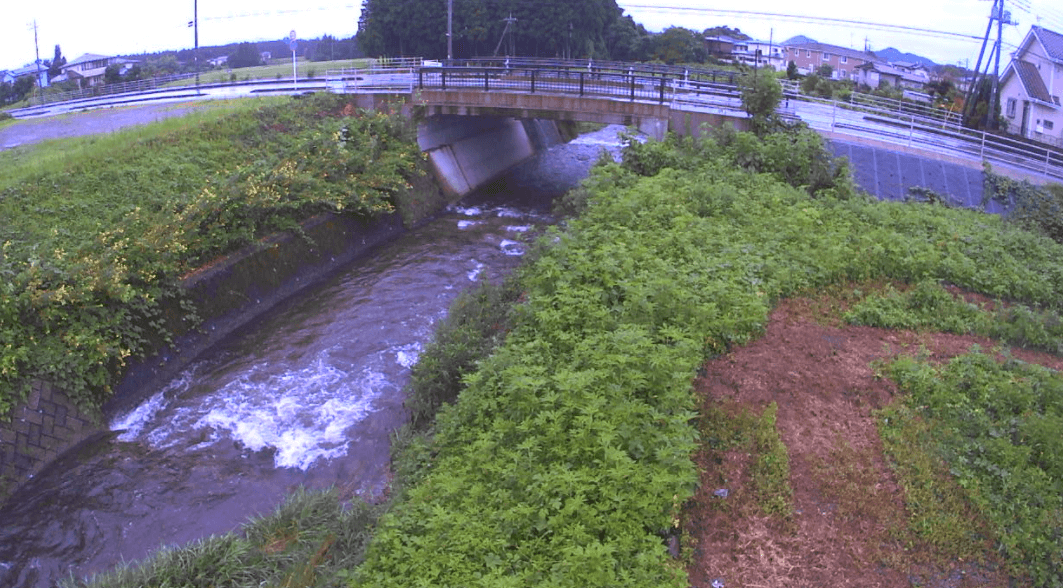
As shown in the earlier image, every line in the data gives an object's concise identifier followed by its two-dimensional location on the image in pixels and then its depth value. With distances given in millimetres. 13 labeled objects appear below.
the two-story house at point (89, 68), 68562
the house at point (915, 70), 69175
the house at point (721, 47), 82338
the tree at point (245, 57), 82688
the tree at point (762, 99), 20984
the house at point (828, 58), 71994
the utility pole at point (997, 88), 31933
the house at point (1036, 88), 29875
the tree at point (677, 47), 61750
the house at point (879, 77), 60991
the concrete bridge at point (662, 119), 19516
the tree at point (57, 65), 71212
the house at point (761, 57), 77962
